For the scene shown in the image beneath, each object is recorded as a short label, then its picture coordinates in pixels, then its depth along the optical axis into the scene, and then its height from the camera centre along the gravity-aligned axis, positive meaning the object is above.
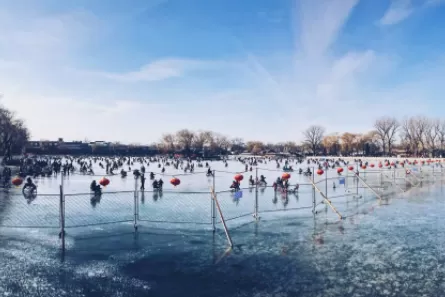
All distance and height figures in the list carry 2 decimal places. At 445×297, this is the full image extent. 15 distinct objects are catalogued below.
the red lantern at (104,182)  17.88 -1.50
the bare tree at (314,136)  153.88 +6.79
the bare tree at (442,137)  107.38 +4.70
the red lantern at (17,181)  17.78 -1.44
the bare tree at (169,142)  162.25 +4.94
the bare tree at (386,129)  115.94 +7.84
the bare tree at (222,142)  173.98 +5.26
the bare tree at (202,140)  159.00 +5.82
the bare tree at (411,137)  108.62 +4.98
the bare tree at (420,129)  106.94 +7.15
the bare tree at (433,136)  107.16 +5.02
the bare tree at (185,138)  150.25 +6.29
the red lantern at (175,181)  16.52 -1.35
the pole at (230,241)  11.07 -2.83
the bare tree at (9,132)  65.50 +4.30
